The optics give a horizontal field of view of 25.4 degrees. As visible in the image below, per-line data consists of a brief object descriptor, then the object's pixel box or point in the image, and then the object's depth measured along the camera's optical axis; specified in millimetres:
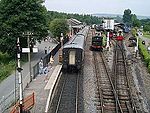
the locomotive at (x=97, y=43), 45969
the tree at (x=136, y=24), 119525
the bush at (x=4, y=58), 41438
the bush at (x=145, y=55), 37112
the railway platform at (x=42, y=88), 20259
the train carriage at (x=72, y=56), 30500
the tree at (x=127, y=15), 196250
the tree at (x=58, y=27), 64625
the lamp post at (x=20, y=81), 15977
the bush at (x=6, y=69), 31614
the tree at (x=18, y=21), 39000
